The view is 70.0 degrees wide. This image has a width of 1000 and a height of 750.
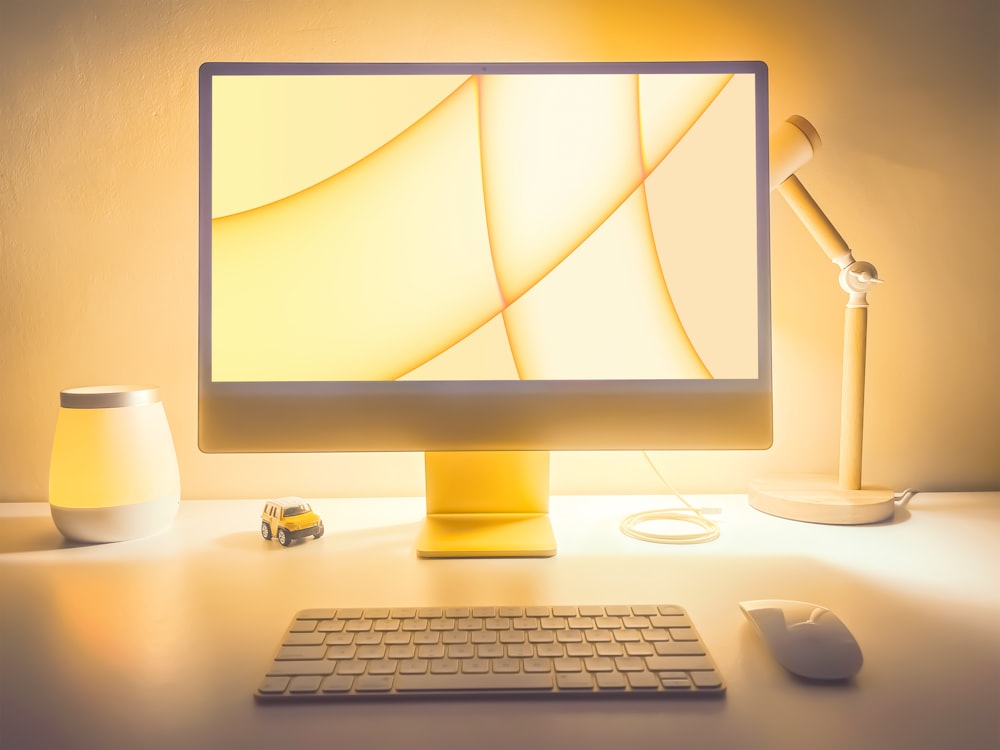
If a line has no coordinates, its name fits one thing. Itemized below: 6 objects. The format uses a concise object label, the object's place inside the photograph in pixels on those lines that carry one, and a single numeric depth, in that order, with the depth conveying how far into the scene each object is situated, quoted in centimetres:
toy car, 83
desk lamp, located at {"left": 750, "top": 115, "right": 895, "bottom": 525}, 90
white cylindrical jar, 83
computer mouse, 50
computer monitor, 79
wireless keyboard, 48
